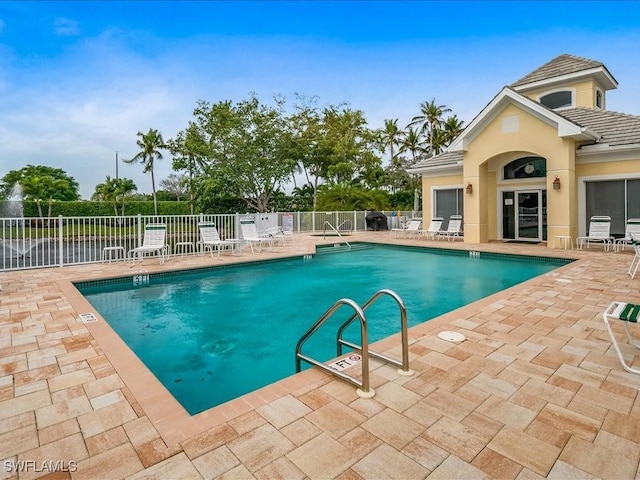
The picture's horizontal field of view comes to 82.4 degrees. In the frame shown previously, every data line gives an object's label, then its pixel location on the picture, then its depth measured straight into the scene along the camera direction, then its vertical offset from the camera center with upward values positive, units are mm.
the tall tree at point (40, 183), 31219 +4641
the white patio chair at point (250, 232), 12552 -147
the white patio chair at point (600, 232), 11758 -329
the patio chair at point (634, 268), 6674 -1020
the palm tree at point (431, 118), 37125 +10951
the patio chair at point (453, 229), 15721 -212
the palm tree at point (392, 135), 37812 +9397
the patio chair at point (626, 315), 3114 -820
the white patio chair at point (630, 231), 10680 -285
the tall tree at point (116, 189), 34594 +3967
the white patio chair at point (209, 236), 11543 -249
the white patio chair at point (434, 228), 16078 -149
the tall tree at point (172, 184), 48219 +6189
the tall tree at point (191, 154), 25984 +5687
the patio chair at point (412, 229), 17028 -186
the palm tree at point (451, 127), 35806 +9621
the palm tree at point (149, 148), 34875 +7823
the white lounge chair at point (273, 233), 14164 -230
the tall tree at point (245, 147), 23938 +5431
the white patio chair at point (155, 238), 10258 -240
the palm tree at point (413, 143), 37500 +8449
